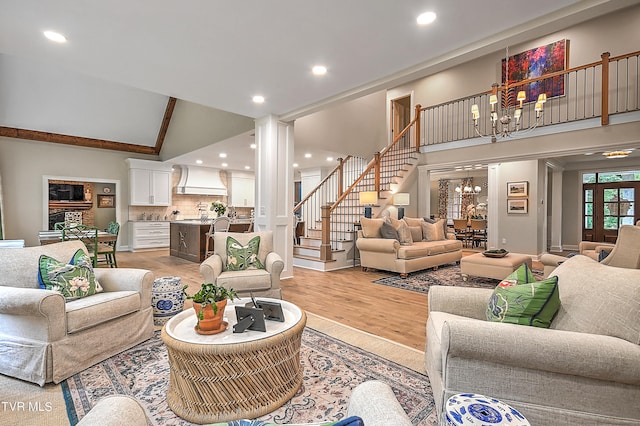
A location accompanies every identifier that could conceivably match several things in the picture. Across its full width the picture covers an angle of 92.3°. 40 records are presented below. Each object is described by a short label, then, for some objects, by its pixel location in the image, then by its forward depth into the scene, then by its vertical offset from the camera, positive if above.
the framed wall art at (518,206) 7.62 +0.07
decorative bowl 4.89 -0.71
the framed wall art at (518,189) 7.63 +0.50
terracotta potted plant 1.87 -0.62
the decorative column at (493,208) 8.15 +0.02
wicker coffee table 1.64 -0.92
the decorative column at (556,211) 8.72 -0.06
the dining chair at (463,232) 9.85 -0.76
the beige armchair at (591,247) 4.28 -0.60
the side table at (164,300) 3.05 -0.92
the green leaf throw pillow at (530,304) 1.52 -0.48
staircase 6.05 +0.05
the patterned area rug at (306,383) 1.71 -1.14
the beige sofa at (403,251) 5.36 -0.78
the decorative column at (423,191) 7.91 +0.46
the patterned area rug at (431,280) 4.77 -1.19
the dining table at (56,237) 5.31 -0.51
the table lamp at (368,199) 6.67 +0.21
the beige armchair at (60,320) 1.96 -0.79
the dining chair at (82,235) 4.97 -0.45
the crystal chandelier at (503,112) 4.70 +1.72
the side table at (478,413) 0.96 -0.67
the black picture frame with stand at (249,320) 1.87 -0.69
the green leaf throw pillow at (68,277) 2.30 -0.53
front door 8.73 +0.03
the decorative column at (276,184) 4.94 +0.41
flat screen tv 7.82 +0.43
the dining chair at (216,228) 6.48 -0.42
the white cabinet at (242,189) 10.84 +0.68
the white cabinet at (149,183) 8.67 +0.74
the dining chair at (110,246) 5.45 -0.70
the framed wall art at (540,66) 6.56 +3.22
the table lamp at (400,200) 6.94 +0.20
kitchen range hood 9.78 +0.87
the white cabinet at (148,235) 8.70 -0.76
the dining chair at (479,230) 9.46 -0.72
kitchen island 6.84 -0.67
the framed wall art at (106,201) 8.62 +0.21
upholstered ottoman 4.64 -0.88
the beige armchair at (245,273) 3.21 -0.71
